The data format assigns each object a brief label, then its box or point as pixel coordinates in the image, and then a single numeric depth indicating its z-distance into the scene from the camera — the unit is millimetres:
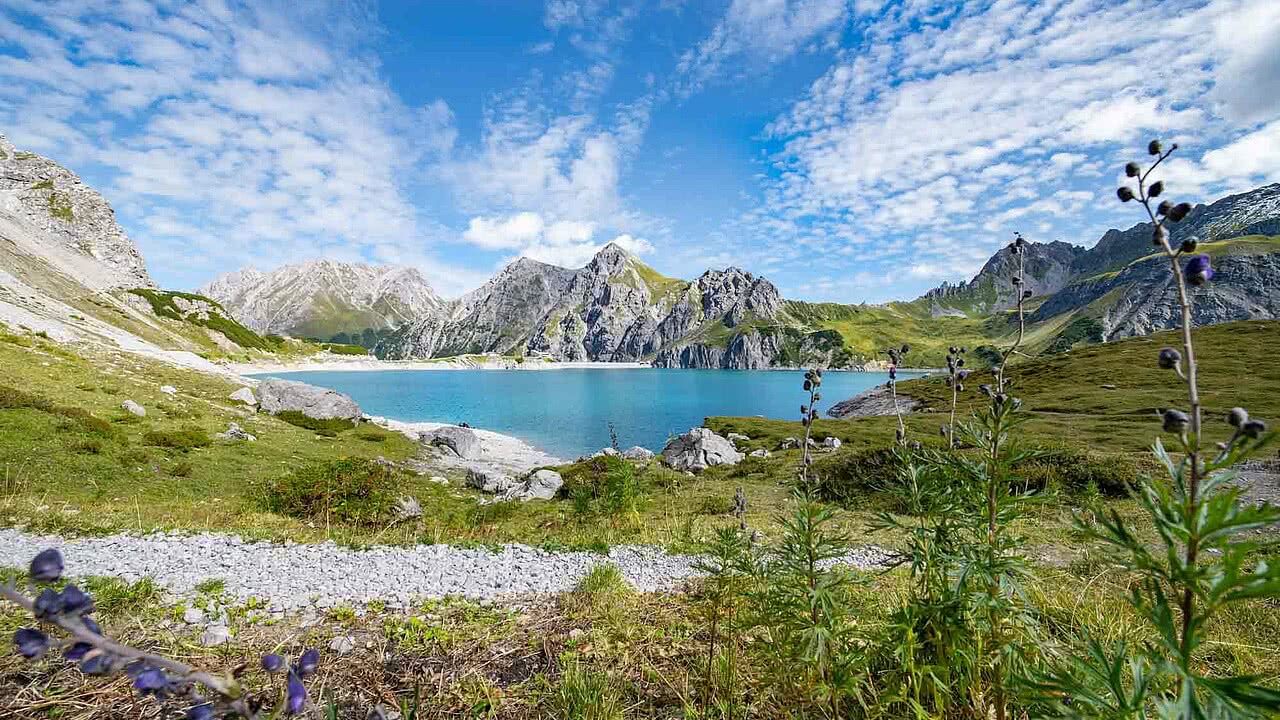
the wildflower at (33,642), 1199
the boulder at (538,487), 23375
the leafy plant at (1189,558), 1771
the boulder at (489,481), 25703
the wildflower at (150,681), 1297
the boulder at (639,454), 34875
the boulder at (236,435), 24925
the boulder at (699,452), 32562
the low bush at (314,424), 34531
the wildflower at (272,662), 1377
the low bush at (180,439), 20500
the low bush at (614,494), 15266
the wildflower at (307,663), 1451
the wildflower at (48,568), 1392
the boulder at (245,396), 35469
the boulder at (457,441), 38062
